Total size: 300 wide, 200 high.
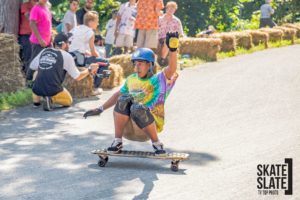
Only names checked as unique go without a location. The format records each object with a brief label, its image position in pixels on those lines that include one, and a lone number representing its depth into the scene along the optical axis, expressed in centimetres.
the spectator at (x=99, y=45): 2112
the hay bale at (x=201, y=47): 2169
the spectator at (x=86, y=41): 1605
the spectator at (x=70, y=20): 1867
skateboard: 989
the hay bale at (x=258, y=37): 2530
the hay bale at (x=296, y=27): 2895
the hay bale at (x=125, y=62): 1830
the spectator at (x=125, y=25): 1992
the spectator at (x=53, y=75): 1448
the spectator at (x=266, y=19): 2930
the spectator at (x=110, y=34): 2119
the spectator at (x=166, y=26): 1959
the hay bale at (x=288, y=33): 2778
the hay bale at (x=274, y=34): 2657
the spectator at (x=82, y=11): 1852
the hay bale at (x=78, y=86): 1576
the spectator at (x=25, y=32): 1719
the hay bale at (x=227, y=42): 2328
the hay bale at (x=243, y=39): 2422
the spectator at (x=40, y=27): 1591
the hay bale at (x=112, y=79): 1670
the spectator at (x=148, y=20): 1916
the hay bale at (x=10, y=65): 1585
